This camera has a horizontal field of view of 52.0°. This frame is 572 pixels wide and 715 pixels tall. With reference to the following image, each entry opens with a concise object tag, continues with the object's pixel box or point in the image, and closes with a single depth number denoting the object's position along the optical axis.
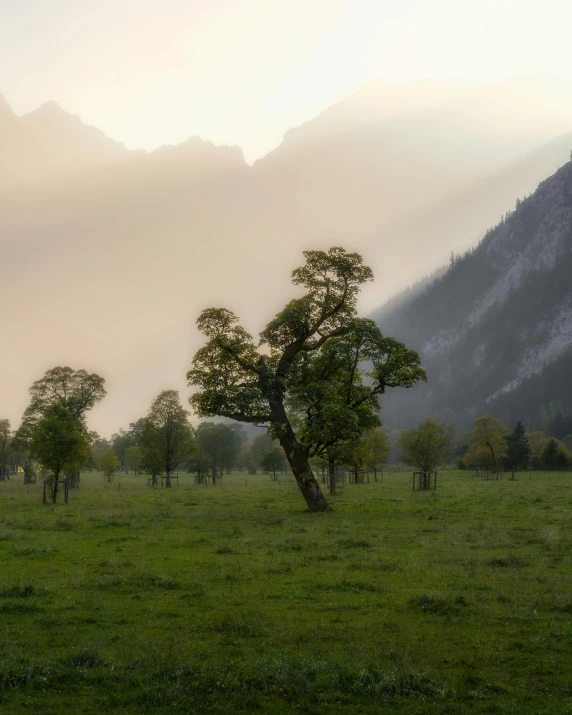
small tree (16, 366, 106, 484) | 86.50
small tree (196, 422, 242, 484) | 132.00
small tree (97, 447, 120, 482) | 106.12
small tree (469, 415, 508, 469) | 114.12
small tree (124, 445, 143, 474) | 130.61
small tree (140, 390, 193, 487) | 90.06
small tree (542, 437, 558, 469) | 133.12
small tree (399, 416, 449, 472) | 74.19
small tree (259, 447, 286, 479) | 118.62
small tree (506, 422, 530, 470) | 129.38
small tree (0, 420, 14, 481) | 99.48
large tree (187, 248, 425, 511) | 40.78
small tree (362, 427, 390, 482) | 92.85
